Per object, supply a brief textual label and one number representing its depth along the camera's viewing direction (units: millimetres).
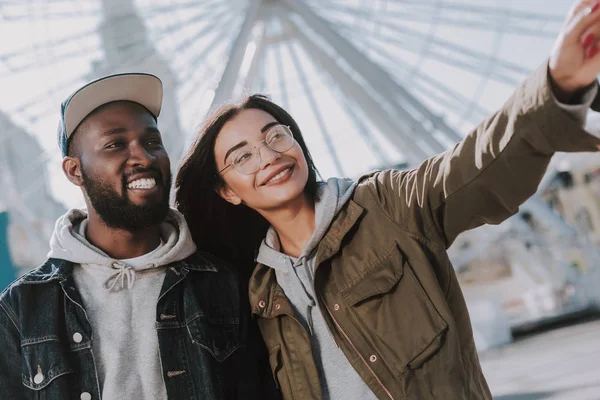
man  1948
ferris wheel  8625
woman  1450
